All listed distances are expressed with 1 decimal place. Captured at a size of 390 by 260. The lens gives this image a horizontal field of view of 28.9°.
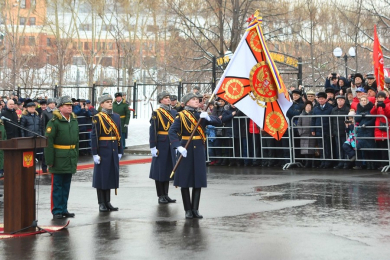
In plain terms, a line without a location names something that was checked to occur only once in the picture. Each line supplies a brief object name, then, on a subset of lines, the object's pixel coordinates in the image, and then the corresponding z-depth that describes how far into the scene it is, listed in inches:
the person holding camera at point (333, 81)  794.8
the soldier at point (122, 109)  895.1
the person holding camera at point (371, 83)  727.1
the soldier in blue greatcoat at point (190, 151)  421.7
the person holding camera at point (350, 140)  673.6
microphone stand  376.2
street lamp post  997.8
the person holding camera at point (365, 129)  661.9
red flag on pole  708.7
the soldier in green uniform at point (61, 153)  431.2
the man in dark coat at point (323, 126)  699.4
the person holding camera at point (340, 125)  687.1
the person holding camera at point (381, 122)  645.3
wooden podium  376.5
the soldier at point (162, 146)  496.7
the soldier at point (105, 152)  462.3
